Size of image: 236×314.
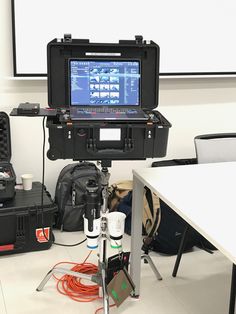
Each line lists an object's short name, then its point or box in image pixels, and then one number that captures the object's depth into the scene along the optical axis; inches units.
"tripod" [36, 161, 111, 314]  84.4
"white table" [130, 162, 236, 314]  64.4
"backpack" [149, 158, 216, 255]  112.1
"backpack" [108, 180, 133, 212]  126.7
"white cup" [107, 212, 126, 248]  84.2
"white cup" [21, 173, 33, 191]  120.2
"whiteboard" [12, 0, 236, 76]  117.6
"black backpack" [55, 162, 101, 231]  122.5
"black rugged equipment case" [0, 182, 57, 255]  109.5
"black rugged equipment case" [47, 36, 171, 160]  78.2
